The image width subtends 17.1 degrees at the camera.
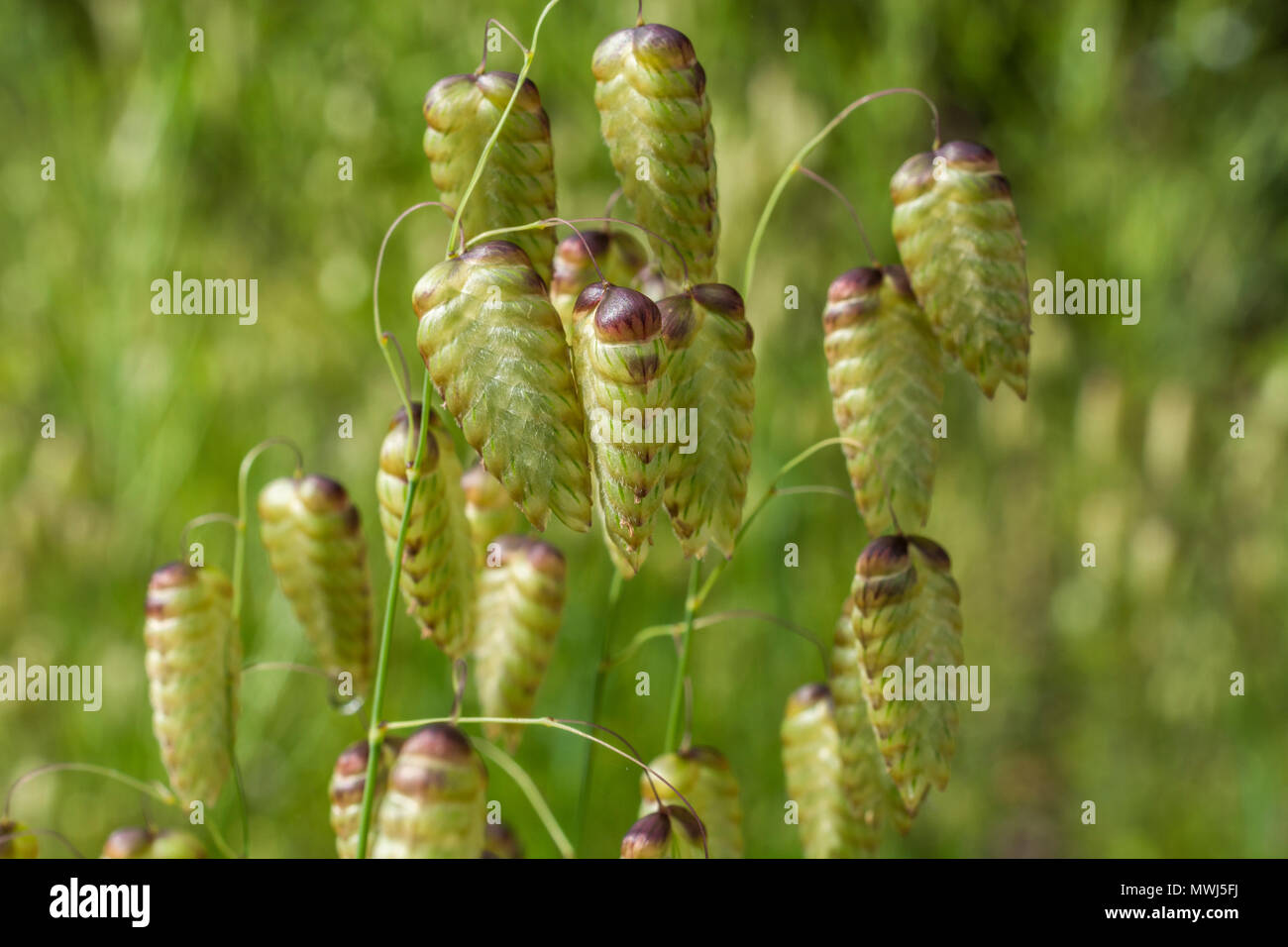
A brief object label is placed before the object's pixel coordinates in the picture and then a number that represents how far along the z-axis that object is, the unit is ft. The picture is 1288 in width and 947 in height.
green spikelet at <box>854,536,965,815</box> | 0.87
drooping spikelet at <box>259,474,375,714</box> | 0.90
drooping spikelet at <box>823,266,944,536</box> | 0.88
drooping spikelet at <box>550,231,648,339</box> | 0.91
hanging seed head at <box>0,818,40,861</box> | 0.88
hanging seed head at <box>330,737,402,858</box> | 0.88
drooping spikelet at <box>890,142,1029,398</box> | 0.87
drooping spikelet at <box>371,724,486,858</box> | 0.85
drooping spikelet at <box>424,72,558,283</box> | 0.85
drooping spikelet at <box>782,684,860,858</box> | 0.92
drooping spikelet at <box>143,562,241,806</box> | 0.90
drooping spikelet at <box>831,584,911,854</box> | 0.90
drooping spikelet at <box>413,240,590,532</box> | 0.82
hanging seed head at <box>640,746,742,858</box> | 0.90
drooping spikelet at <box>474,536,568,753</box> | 0.92
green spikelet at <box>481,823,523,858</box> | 0.92
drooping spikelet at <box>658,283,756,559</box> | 0.85
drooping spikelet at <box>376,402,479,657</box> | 0.86
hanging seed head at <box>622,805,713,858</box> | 0.85
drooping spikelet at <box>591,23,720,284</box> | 0.85
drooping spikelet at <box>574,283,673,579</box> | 0.82
